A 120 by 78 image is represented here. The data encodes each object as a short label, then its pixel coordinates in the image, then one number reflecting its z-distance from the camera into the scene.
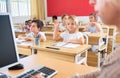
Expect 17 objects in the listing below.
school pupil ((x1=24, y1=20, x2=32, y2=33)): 4.38
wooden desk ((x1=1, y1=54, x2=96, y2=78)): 1.29
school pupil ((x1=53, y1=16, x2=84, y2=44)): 2.79
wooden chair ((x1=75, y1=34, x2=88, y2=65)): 2.23
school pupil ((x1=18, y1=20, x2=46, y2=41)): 2.83
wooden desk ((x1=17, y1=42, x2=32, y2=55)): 2.63
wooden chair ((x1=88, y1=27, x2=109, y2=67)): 3.40
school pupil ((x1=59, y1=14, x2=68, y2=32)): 4.84
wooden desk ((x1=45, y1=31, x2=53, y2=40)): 3.51
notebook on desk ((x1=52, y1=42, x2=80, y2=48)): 2.41
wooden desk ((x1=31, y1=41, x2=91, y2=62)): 2.17
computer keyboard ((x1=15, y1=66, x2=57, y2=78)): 1.18
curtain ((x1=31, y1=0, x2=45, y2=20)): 6.06
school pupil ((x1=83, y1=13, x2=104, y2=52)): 4.11
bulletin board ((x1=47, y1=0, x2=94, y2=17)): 5.90
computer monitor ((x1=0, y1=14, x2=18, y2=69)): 1.06
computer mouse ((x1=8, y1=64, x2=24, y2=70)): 1.36
